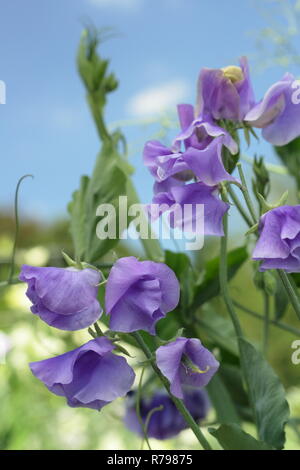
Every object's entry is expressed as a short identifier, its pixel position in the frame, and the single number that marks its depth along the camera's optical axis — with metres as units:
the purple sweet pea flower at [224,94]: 0.43
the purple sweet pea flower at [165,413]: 0.67
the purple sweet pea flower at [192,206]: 0.38
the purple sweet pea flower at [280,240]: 0.36
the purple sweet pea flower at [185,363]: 0.34
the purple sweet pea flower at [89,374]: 0.35
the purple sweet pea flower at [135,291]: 0.35
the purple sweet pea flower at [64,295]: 0.35
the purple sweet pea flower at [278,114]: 0.44
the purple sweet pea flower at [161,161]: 0.39
